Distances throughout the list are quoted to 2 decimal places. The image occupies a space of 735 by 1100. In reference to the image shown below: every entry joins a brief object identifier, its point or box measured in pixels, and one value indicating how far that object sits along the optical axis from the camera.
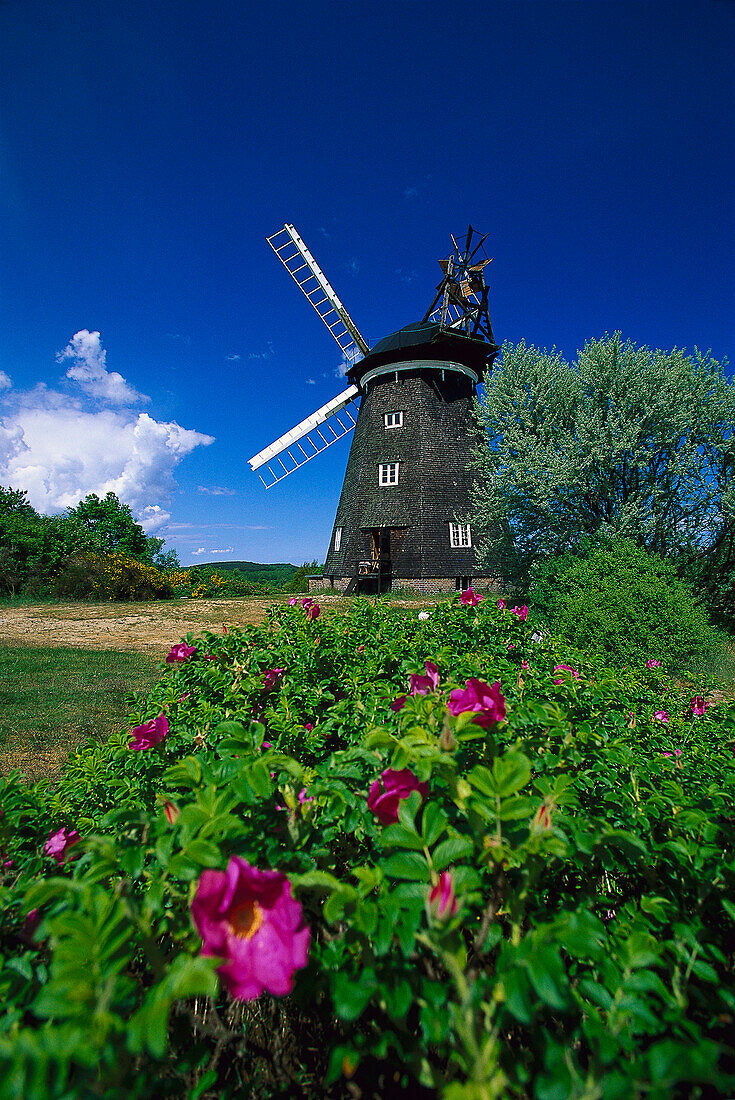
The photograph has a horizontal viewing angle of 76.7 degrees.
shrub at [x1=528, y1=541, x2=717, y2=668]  7.60
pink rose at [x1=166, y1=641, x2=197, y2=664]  2.64
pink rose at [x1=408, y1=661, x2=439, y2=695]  1.57
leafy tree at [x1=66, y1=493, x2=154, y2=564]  31.00
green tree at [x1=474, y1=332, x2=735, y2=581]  10.16
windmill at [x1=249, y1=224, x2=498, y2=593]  16.89
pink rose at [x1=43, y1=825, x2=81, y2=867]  1.45
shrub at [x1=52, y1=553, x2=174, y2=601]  22.61
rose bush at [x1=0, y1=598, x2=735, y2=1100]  0.70
